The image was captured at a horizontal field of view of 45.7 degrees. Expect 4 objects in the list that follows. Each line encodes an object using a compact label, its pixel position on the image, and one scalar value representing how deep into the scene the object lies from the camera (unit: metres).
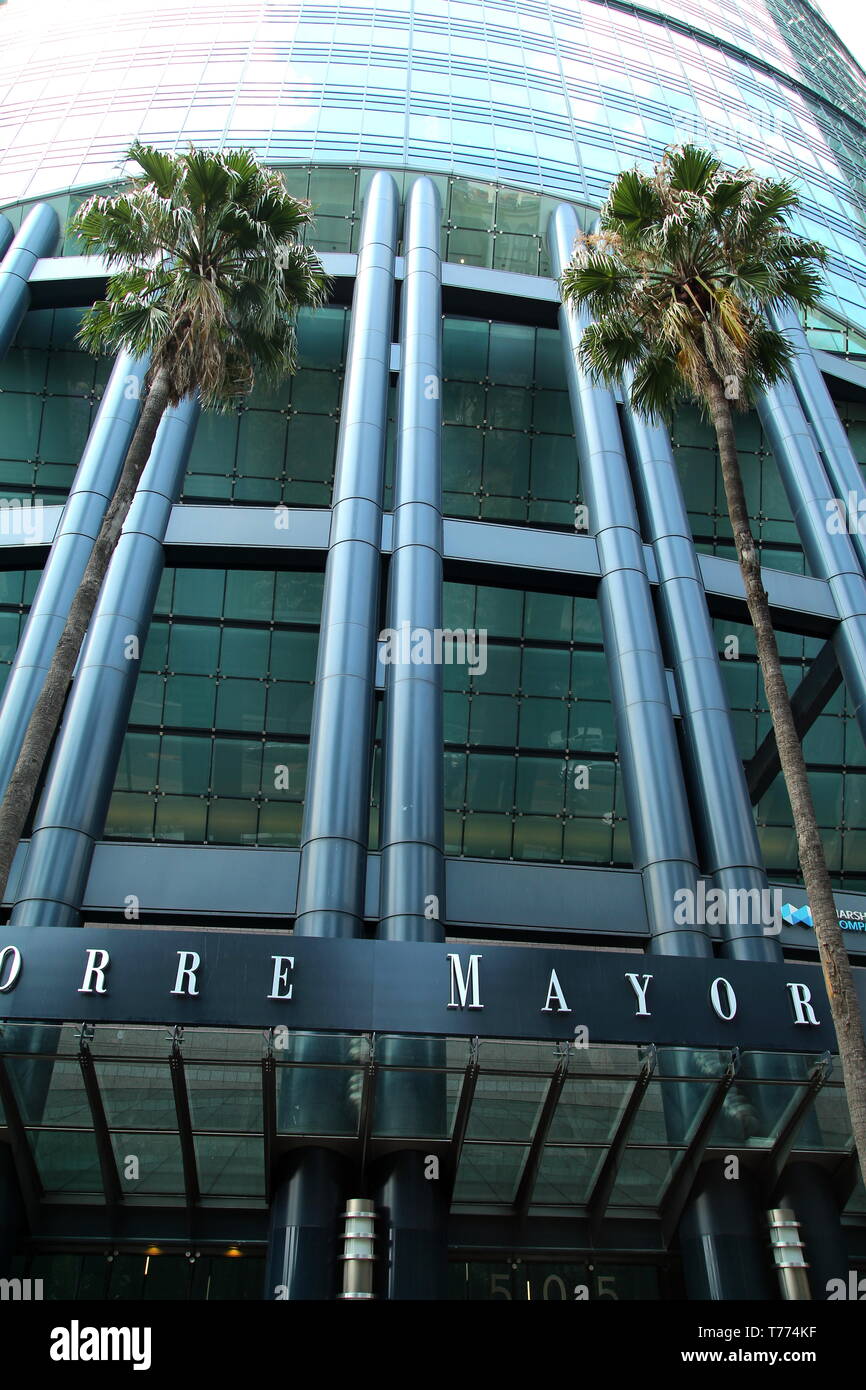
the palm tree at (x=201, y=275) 16.16
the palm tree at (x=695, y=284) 16.02
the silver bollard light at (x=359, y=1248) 13.24
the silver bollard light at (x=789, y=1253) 13.98
